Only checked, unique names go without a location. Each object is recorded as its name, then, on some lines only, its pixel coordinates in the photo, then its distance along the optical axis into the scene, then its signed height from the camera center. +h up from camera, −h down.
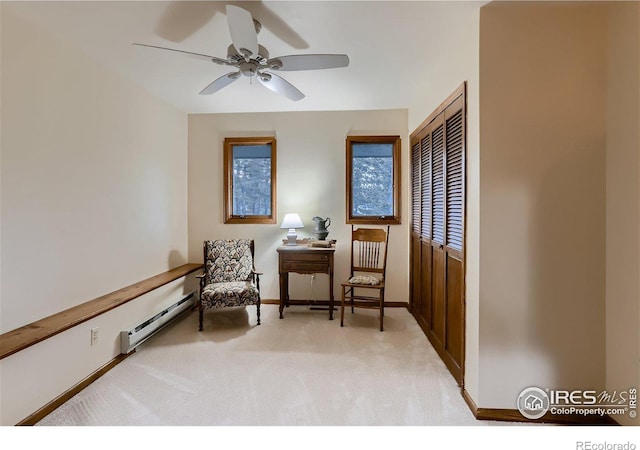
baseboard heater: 2.60 -1.02
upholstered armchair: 3.21 -0.66
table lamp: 3.84 -0.05
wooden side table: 3.58 -0.47
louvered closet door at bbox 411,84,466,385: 2.20 -0.08
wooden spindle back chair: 3.37 -0.59
